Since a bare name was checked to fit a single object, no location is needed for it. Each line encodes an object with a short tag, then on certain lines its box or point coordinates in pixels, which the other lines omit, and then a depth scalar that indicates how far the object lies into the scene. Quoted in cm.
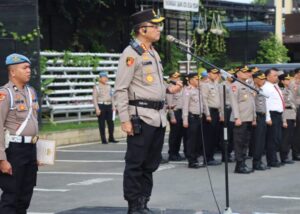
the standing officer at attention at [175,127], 1317
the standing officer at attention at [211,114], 1273
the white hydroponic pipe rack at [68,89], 1805
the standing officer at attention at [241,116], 1134
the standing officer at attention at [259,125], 1160
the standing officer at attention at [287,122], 1272
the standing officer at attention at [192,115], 1230
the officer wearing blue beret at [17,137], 611
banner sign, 1911
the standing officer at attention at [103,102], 1656
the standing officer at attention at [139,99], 624
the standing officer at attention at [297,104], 1309
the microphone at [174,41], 660
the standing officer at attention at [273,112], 1202
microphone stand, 666
